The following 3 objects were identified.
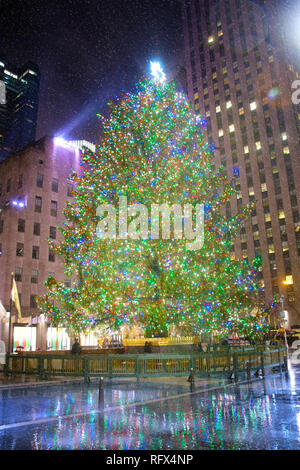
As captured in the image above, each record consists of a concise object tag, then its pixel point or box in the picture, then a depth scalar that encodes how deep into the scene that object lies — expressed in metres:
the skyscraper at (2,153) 187.12
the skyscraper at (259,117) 79.00
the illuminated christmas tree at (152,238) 20.77
